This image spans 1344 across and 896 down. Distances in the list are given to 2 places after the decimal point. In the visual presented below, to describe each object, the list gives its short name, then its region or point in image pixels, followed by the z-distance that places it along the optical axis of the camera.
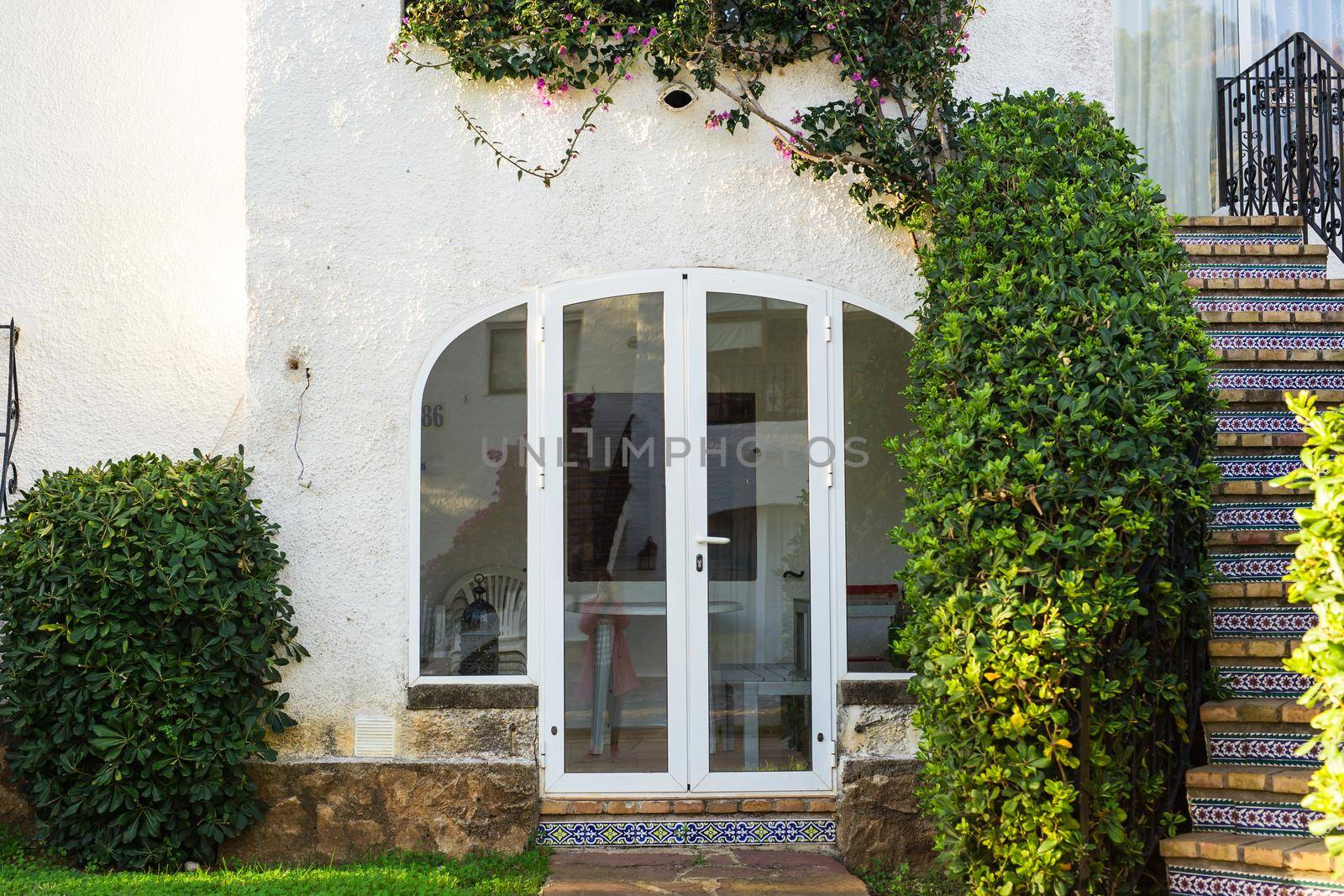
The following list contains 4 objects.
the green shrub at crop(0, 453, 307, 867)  4.83
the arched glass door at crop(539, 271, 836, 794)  5.34
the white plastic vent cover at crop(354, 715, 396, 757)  5.27
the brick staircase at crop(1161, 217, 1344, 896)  3.92
